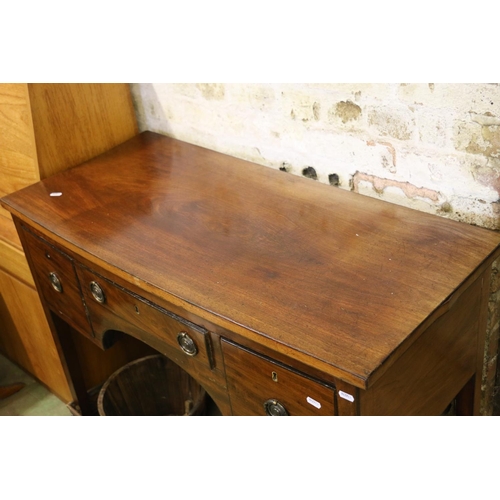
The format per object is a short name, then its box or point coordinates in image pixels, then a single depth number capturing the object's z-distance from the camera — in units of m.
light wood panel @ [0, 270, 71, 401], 2.29
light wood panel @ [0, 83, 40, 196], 1.98
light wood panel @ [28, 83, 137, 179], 1.99
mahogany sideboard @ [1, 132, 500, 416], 1.32
